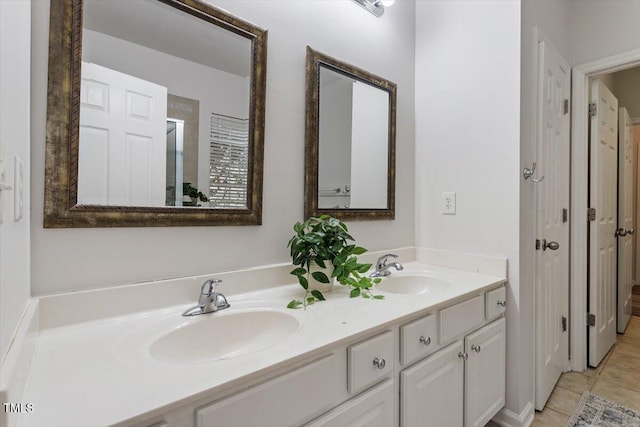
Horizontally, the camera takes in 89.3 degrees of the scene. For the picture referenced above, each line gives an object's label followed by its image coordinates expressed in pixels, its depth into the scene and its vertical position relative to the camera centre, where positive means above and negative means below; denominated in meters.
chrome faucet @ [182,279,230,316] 1.00 -0.28
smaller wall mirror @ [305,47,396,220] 1.43 +0.37
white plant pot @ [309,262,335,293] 1.26 -0.26
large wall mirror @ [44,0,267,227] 0.90 +0.32
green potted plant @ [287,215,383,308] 1.23 -0.16
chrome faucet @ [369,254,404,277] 1.55 -0.24
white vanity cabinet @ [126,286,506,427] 0.69 -0.46
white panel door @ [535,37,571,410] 1.67 -0.01
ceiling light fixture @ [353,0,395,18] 1.64 +1.09
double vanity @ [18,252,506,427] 0.60 -0.34
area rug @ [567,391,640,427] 1.59 -1.00
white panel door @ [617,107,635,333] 2.58 +0.02
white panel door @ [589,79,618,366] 2.11 -0.04
